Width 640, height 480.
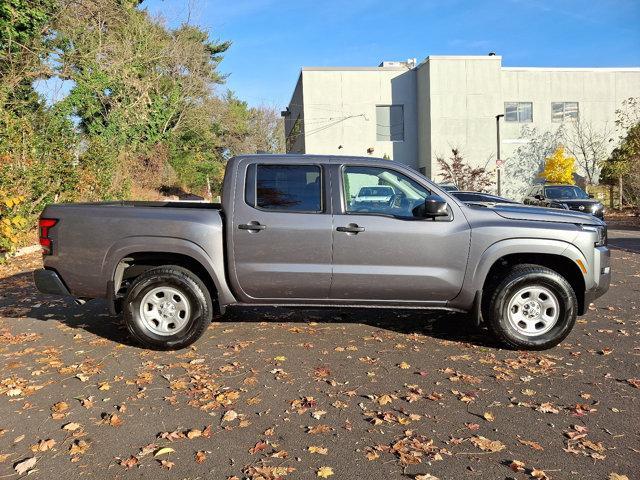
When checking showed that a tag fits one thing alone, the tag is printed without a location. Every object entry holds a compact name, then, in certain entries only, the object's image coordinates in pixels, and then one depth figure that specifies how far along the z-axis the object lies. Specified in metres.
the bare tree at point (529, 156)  36.28
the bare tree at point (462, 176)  30.50
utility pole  31.55
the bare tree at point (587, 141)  36.09
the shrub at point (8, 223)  9.46
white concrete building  34.84
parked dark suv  17.45
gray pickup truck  5.07
